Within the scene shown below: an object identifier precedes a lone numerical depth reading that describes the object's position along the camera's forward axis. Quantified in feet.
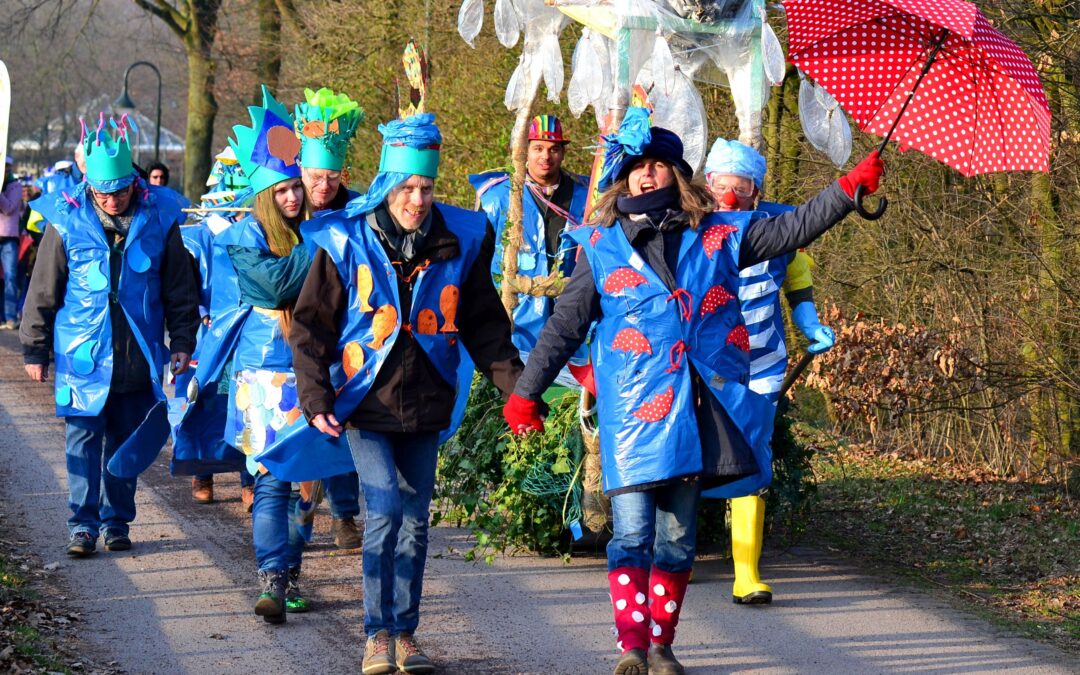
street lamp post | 104.81
